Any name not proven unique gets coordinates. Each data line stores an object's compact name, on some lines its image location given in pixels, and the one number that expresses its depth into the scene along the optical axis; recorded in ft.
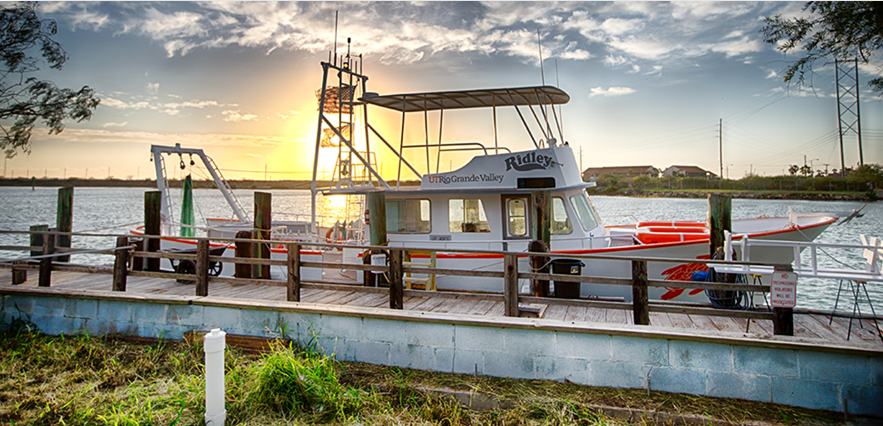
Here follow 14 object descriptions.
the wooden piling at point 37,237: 36.60
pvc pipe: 13.56
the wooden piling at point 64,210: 35.47
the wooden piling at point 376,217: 29.04
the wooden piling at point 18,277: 29.58
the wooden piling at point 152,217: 32.04
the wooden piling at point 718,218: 25.43
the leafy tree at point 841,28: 17.62
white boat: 30.09
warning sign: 16.62
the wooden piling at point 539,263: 25.80
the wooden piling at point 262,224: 31.73
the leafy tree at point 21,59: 24.12
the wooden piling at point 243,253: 30.32
